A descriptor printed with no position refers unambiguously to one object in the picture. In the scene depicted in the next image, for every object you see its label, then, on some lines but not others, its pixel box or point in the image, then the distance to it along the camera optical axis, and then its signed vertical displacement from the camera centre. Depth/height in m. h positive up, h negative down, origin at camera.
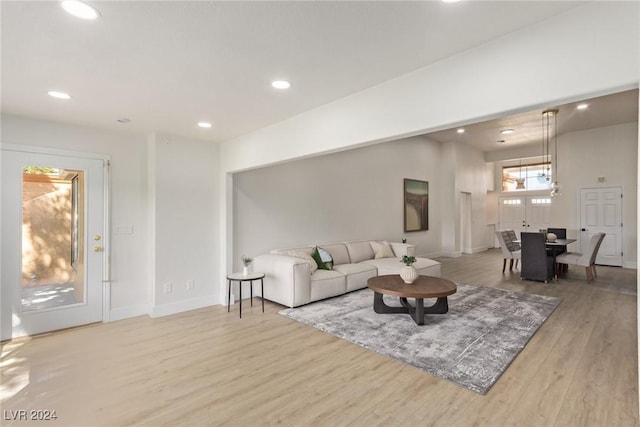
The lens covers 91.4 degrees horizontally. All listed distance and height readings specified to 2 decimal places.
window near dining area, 10.05 +1.31
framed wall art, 8.15 +0.25
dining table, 6.07 -0.62
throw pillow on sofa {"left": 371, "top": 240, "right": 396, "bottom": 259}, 6.40 -0.74
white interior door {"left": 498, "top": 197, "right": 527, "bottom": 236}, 10.75 -0.02
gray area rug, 2.79 -1.33
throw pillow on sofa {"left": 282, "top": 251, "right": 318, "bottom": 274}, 4.96 -0.68
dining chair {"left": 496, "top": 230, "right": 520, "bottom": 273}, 6.83 -0.76
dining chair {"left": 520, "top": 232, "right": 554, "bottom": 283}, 5.84 -0.88
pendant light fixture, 6.58 +2.04
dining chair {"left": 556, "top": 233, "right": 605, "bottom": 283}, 5.71 -0.86
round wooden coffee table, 3.62 -0.91
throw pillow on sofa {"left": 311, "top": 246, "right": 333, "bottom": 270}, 5.23 -0.75
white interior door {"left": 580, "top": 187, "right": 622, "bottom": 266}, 7.50 -0.15
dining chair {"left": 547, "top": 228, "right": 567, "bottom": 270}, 6.16 -0.71
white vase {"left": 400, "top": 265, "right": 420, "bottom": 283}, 3.94 -0.77
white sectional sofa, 4.42 -0.93
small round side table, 4.22 -0.85
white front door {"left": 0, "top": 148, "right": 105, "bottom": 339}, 3.49 -0.30
